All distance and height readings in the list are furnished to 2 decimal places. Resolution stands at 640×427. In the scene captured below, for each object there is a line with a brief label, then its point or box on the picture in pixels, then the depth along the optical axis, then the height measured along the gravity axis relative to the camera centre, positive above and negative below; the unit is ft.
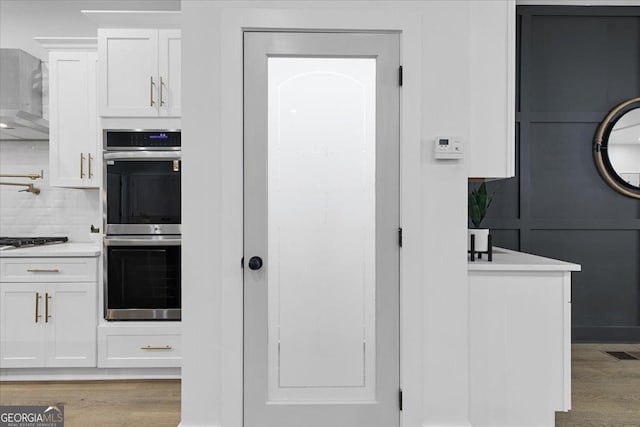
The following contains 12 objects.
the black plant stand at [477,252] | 8.43 -0.69
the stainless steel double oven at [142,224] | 10.80 -0.28
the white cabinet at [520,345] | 7.77 -2.19
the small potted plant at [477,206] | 8.96 +0.15
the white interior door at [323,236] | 7.72 -0.39
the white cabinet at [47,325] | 10.73 -2.62
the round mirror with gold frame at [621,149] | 13.30 +1.87
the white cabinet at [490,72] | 8.07 +2.45
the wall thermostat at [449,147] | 7.74 +1.11
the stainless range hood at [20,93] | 11.68 +3.05
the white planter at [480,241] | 8.57 -0.50
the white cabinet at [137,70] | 10.82 +3.31
